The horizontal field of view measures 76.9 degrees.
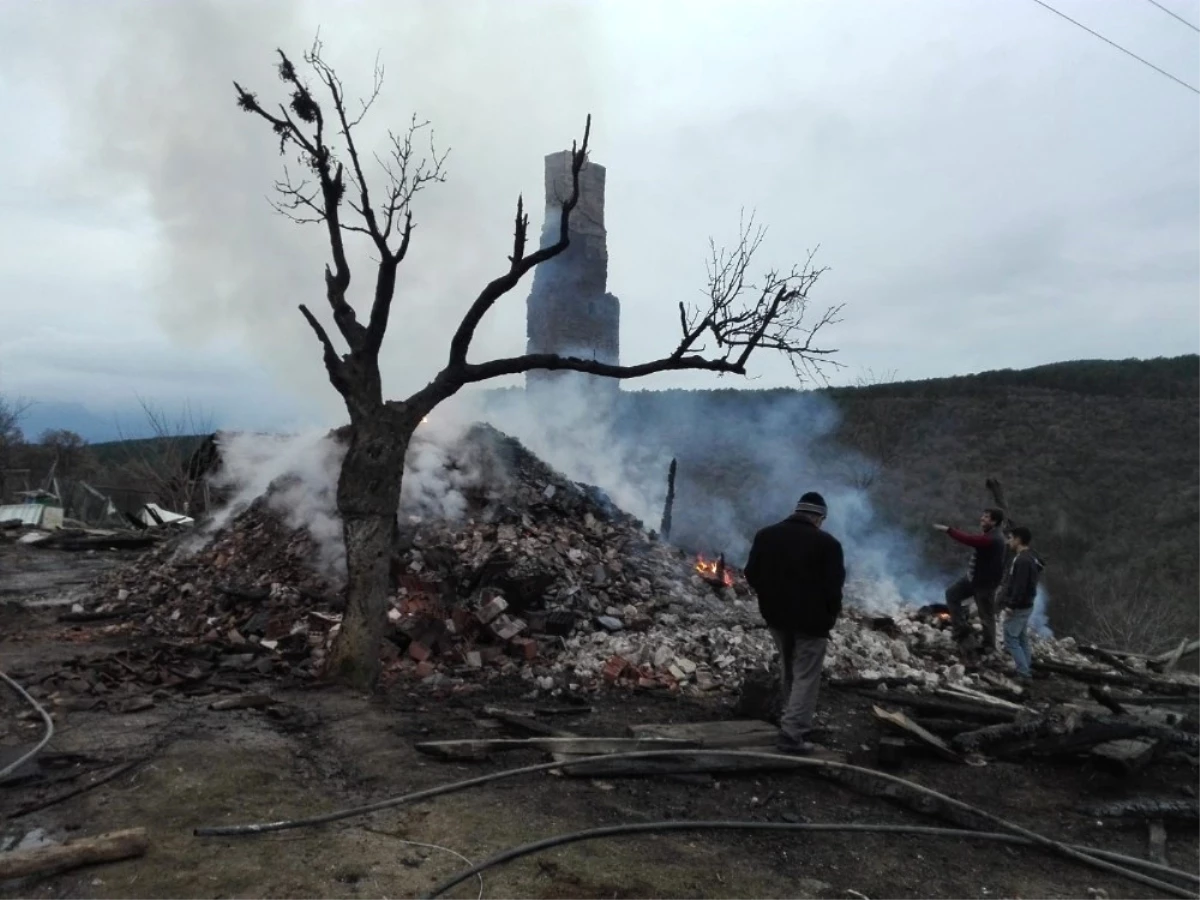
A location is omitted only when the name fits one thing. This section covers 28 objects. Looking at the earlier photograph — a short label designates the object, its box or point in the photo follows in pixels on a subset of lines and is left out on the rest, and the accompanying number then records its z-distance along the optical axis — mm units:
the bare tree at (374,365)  7590
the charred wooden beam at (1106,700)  6840
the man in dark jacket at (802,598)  5789
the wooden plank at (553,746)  5625
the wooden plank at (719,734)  5887
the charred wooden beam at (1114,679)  9914
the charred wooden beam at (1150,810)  4918
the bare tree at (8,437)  38047
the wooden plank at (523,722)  6218
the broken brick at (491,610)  9438
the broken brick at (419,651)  8664
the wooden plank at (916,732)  6086
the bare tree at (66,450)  42375
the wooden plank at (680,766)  5363
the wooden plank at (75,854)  3562
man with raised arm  9797
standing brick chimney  27109
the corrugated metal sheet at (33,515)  25062
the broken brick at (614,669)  8445
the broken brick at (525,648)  8961
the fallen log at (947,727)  6699
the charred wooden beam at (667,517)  16750
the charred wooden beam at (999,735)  6191
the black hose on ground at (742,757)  4117
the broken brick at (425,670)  8305
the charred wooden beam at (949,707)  7008
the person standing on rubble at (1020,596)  9234
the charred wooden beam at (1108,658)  11518
